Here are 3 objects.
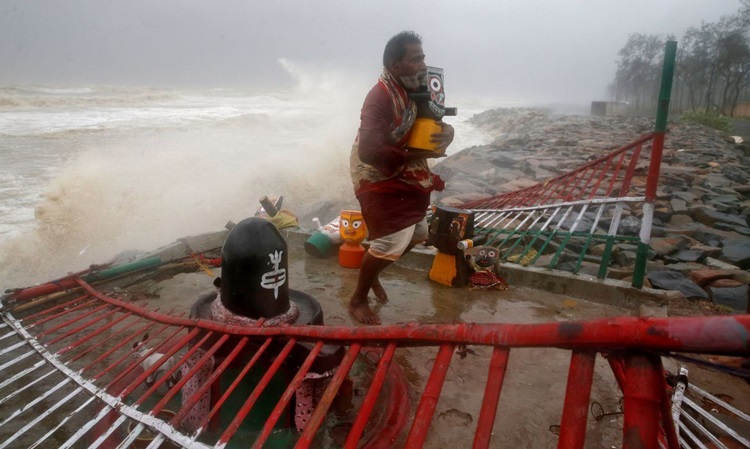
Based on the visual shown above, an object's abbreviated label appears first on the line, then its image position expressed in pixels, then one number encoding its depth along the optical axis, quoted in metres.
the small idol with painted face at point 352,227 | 4.58
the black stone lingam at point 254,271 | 2.30
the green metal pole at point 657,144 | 3.11
